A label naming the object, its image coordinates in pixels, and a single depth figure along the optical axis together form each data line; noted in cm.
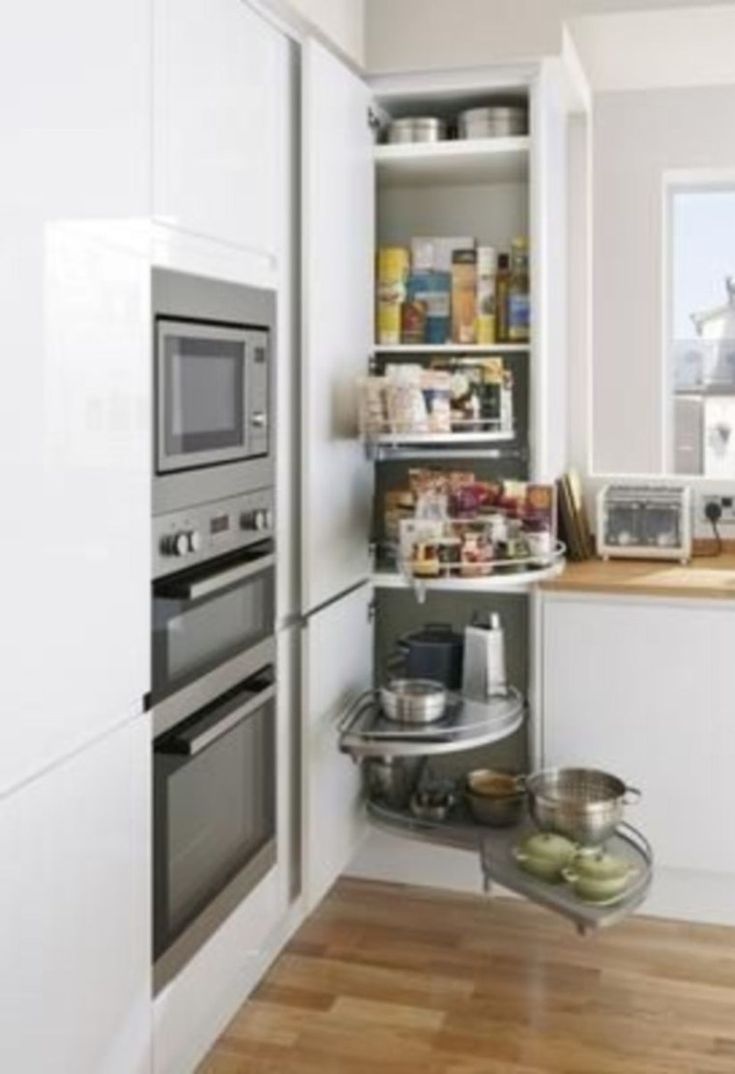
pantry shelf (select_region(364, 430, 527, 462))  291
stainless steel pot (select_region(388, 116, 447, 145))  299
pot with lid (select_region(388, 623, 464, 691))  293
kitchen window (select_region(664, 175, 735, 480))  356
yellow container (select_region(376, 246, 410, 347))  308
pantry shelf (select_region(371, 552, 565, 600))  267
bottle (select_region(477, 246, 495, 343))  304
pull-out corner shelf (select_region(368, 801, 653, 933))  257
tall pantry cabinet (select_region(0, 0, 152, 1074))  151
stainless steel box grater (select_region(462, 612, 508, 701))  286
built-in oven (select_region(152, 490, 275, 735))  196
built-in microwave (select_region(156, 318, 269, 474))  196
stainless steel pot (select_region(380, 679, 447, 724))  271
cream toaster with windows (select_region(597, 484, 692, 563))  319
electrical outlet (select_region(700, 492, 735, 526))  334
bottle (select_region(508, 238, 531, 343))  299
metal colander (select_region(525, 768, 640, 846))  271
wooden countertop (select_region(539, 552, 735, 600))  279
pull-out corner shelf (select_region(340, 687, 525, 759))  262
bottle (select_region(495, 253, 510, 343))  304
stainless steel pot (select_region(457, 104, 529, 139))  295
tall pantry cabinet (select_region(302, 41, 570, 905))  262
